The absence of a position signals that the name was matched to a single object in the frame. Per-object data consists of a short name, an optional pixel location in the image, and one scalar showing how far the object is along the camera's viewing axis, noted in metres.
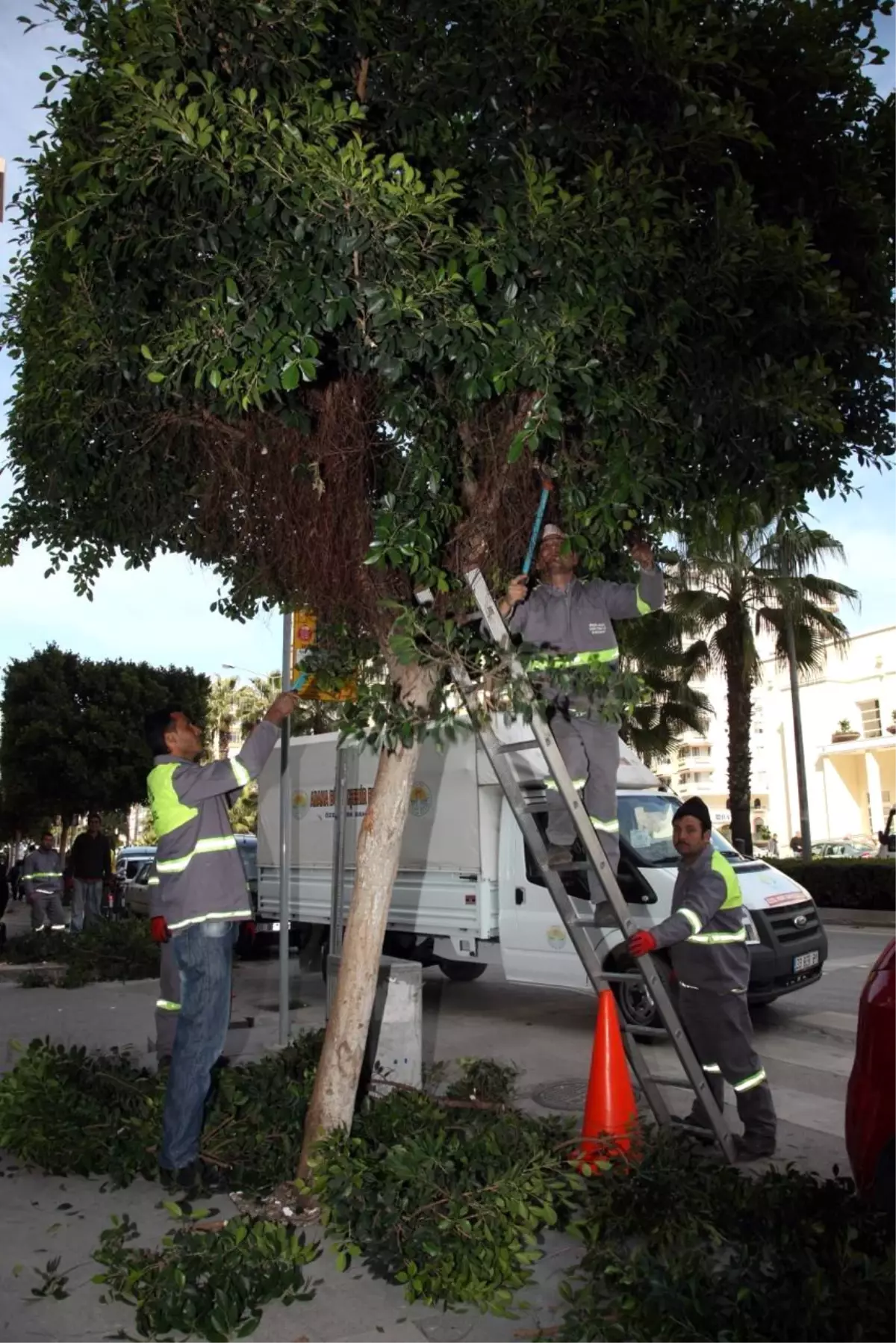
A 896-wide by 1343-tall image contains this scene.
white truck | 8.81
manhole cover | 6.63
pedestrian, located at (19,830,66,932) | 19.22
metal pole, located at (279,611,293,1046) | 8.09
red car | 3.66
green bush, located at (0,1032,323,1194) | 4.98
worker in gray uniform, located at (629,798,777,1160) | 5.46
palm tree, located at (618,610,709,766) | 21.03
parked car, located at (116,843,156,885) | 27.05
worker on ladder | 4.98
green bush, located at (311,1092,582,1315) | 3.74
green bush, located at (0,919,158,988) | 13.08
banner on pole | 5.55
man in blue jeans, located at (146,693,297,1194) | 4.80
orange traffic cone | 4.77
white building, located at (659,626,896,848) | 61.06
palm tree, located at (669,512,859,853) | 20.78
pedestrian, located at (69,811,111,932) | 17.56
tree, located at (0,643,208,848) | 31.53
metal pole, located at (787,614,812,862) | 24.28
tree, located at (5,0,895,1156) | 3.77
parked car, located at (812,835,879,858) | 42.22
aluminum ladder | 4.69
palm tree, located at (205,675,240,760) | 46.72
